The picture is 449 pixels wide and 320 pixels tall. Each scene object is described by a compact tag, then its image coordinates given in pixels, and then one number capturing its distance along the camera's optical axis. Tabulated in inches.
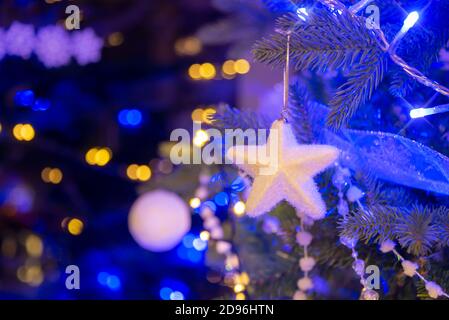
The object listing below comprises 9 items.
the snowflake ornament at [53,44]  44.9
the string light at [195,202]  38.0
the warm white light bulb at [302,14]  26.1
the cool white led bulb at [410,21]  25.0
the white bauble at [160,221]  44.4
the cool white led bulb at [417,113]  26.5
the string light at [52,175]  63.8
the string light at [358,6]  25.6
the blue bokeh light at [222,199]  38.4
